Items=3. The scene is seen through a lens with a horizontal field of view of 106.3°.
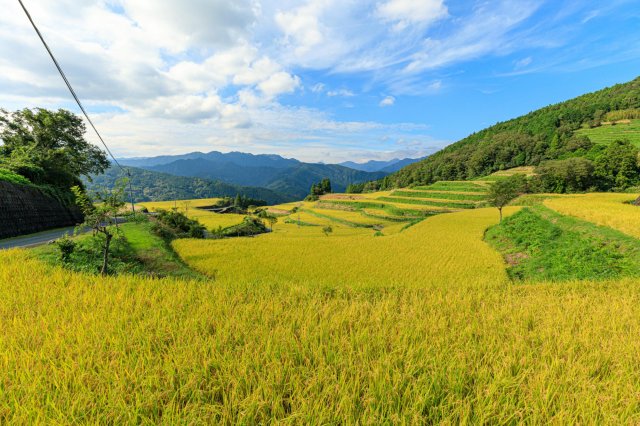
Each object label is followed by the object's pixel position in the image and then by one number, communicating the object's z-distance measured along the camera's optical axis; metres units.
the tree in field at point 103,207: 8.80
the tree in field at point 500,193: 32.81
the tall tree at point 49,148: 23.97
